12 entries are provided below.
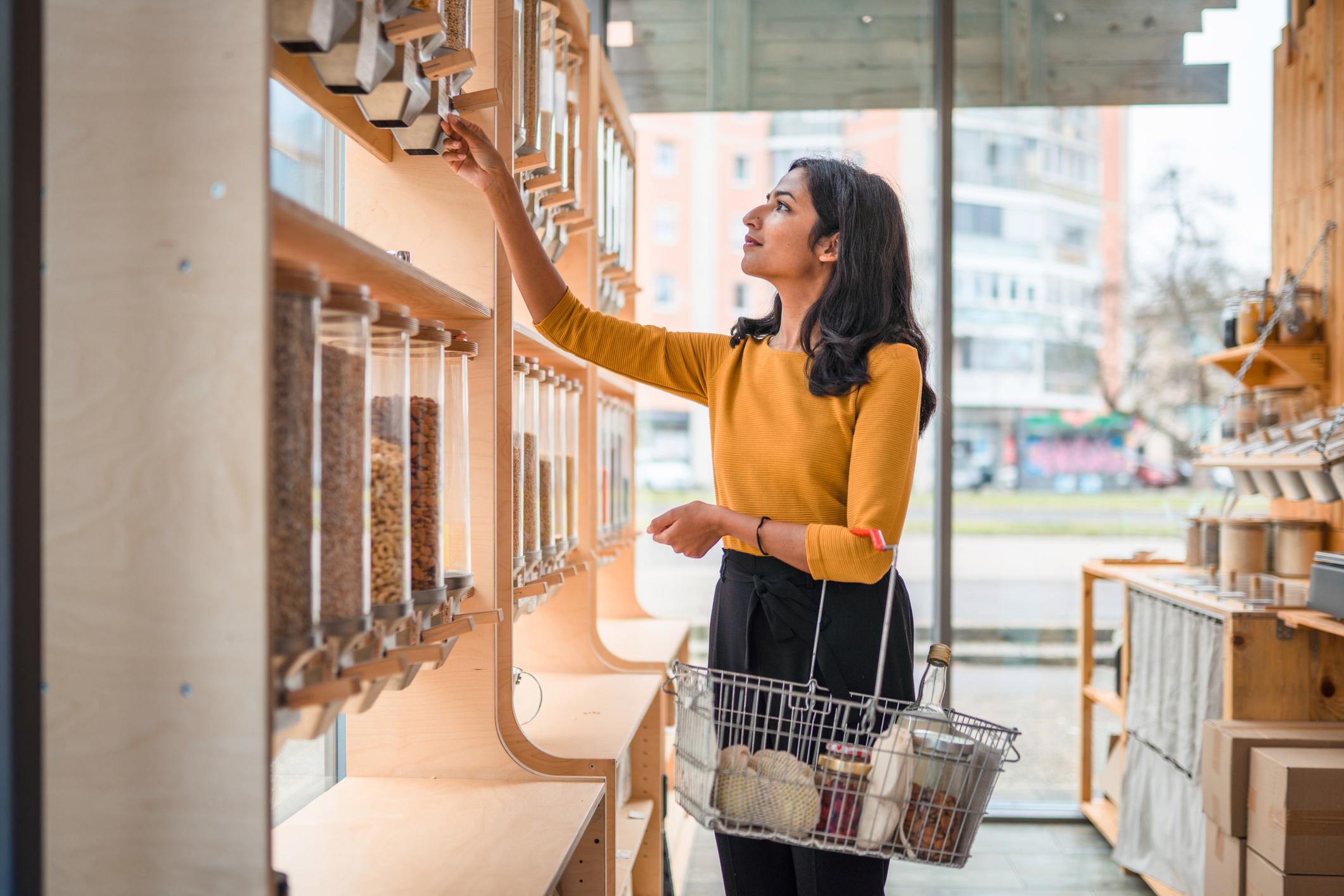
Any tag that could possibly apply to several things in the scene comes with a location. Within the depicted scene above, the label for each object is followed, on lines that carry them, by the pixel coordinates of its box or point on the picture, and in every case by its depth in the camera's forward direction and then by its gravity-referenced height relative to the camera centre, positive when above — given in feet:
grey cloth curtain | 9.27 -2.86
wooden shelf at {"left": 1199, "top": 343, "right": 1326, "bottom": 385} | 10.50 +0.78
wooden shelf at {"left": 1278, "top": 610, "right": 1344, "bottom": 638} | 8.05 -1.48
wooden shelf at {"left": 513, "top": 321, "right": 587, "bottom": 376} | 5.70 +0.49
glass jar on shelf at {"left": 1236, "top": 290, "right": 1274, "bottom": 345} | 10.62 +1.22
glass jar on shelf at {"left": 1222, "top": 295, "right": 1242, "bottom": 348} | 11.02 +1.22
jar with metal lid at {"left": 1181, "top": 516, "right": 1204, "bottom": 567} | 10.94 -1.17
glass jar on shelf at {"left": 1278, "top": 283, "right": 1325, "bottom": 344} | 10.44 +1.20
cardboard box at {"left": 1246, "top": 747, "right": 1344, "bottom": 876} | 7.74 -2.85
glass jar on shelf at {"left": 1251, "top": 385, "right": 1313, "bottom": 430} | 10.33 +0.31
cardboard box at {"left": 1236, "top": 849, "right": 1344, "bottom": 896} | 7.74 -3.37
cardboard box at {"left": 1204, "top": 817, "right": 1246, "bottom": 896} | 8.38 -3.53
